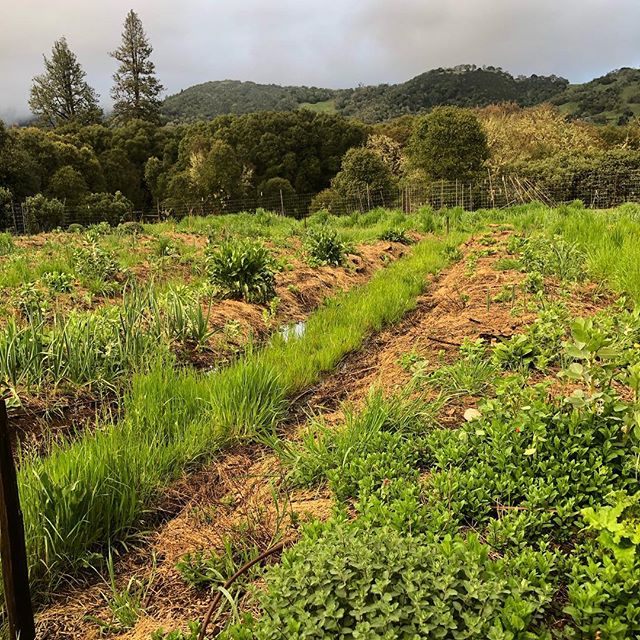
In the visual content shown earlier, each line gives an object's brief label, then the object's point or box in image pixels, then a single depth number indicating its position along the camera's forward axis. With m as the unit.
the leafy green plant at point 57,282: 5.26
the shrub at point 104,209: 22.31
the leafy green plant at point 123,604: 1.65
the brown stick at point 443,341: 3.56
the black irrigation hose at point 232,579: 1.43
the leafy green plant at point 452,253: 7.95
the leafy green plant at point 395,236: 10.69
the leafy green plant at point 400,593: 1.20
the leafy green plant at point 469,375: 2.79
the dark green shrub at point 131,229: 9.63
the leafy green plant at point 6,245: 7.19
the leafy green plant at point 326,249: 7.70
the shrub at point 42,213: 15.95
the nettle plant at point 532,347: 2.82
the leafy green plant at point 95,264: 5.83
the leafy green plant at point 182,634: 1.43
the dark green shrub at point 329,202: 22.97
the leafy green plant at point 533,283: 4.50
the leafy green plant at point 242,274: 5.59
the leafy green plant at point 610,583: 1.25
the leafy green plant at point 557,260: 4.95
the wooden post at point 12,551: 1.32
